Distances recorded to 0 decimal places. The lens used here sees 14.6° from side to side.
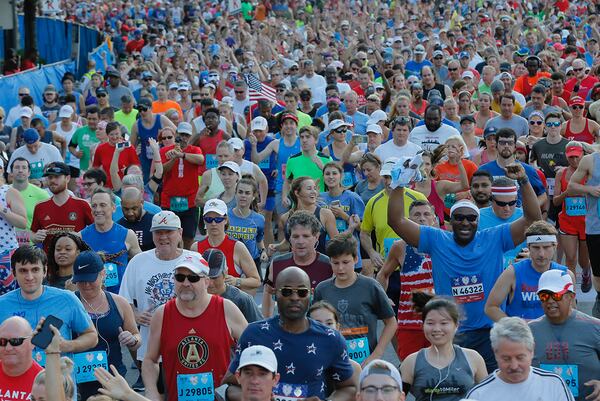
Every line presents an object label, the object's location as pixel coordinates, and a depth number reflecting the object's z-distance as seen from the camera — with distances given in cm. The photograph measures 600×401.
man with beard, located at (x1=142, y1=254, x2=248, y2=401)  1323
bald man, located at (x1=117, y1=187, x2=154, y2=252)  1932
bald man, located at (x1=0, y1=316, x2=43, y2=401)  1251
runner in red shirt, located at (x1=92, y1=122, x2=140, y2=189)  2630
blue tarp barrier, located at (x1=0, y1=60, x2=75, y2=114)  4078
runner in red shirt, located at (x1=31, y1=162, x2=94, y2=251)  2021
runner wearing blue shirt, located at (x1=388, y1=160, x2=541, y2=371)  1542
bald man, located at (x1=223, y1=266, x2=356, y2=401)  1186
